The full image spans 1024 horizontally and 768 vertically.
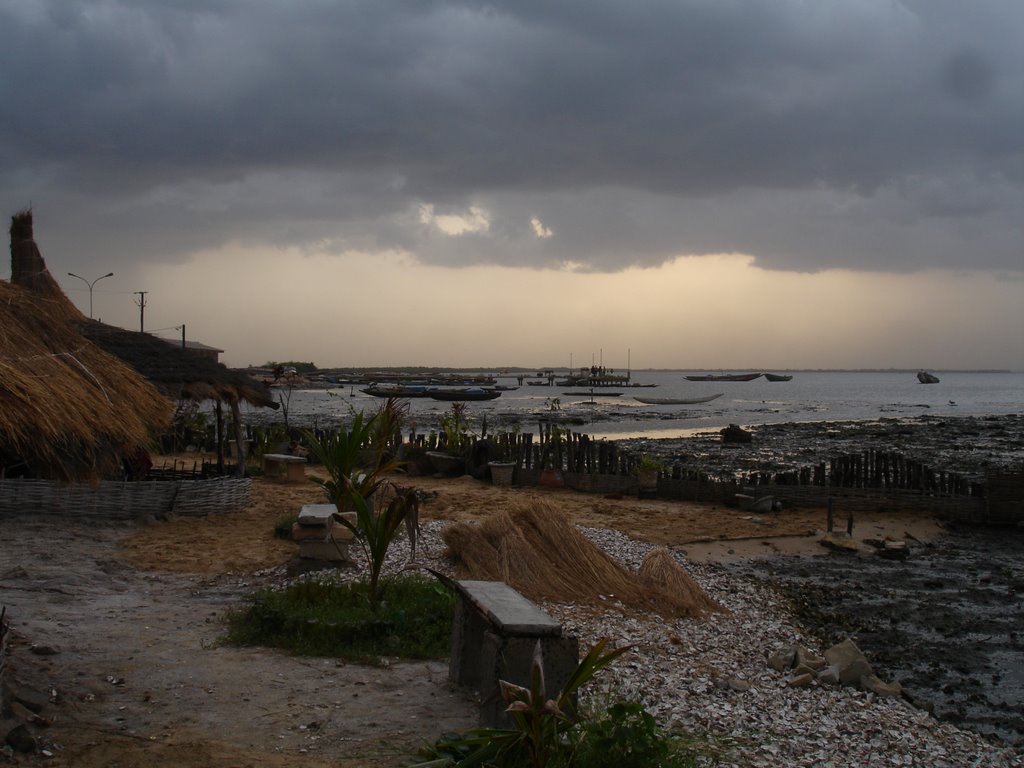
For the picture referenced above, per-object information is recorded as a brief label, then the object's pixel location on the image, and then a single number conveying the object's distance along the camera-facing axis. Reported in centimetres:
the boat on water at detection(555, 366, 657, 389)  10481
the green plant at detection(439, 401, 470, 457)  1750
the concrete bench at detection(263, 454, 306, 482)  1600
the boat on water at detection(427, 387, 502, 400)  6616
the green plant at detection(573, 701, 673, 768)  415
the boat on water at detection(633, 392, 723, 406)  6347
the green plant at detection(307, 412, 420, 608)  671
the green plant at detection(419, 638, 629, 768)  393
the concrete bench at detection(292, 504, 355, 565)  866
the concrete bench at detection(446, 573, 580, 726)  471
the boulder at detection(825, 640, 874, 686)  662
